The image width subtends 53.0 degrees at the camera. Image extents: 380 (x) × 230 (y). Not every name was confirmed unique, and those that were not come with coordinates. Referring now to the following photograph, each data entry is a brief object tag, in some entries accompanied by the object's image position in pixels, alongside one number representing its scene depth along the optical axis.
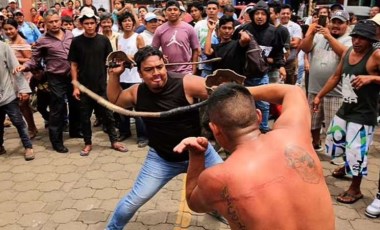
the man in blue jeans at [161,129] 3.10
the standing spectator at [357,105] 3.72
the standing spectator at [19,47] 5.93
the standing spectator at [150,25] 6.60
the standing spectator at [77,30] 7.37
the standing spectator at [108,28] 6.26
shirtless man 1.67
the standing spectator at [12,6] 11.84
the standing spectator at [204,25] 5.96
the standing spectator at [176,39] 5.63
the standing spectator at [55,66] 5.49
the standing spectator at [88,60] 5.30
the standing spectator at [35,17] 12.19
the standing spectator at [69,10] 11.84
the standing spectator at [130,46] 5.95
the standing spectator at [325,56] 4.71
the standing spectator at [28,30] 7.72
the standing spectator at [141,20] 7.48
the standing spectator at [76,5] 13.63
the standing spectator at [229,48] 4.95
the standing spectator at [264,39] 5.32
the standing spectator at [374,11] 8.72
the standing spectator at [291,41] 7.05
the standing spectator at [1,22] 6.89
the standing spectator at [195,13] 7.84
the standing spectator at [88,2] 11.13
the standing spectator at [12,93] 5.24
